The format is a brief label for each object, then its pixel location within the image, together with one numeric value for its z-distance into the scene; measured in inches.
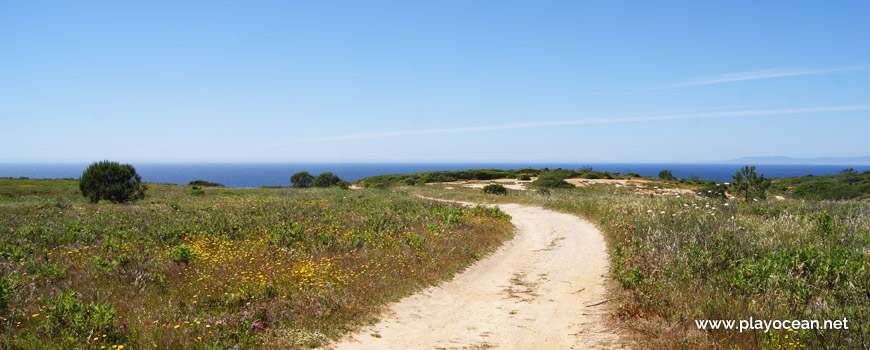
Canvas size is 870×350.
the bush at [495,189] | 1656.0
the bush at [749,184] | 1071.6
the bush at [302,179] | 2608.3
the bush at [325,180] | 2424.0
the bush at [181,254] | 356.5
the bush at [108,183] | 976.3
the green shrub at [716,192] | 1290.4
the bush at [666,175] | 2897.6
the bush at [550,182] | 2121.1
